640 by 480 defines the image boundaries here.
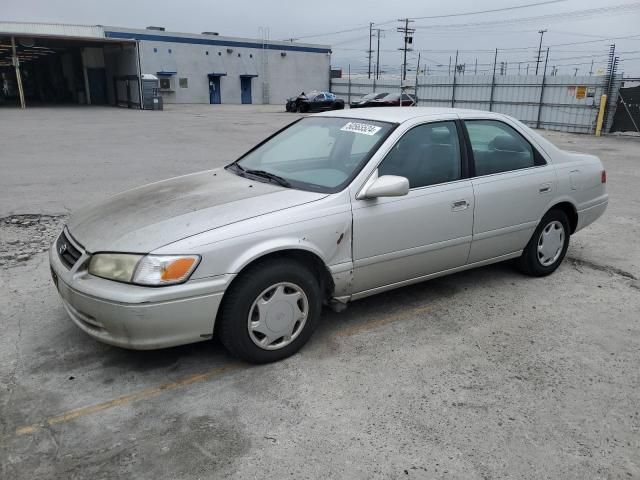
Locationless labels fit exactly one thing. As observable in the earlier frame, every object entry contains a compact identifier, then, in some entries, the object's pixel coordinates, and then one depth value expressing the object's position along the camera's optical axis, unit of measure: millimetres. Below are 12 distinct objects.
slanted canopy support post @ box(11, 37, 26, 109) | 29750
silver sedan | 2891
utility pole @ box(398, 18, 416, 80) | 60562
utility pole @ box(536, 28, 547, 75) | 29681
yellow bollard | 21672
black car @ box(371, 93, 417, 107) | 31109
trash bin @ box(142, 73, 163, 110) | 31578
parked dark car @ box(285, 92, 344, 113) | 32750
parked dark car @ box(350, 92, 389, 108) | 31562
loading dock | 32344
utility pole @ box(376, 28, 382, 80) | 71156
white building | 34844
